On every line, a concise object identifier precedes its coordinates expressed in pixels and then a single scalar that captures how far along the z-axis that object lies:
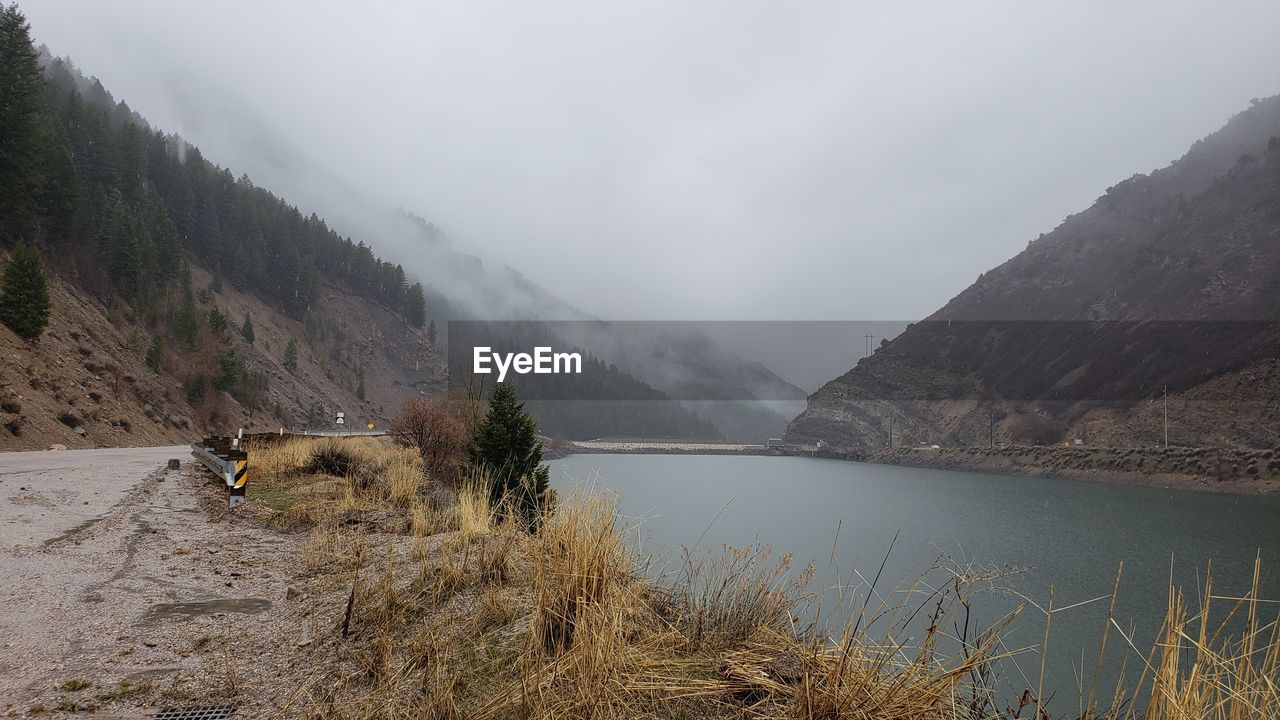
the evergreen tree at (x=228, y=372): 46.53
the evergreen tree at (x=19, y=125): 33.00
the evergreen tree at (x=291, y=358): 69.00
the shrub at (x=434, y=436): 20.47
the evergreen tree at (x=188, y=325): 47.34
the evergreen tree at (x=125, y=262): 44.97
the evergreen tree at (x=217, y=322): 51.59
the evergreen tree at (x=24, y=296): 25.41
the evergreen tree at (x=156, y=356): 39.03
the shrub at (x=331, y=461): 14.78
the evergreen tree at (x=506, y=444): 11.13
